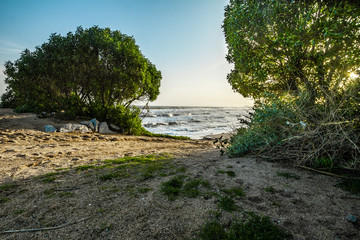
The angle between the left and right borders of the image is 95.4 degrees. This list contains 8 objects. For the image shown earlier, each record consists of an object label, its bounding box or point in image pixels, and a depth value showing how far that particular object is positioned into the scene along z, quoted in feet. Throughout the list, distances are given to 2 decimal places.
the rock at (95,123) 34.34
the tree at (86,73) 34.27
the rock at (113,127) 37.76
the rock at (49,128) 28.37
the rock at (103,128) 34.49
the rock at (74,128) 29.72
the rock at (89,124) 33.49
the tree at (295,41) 14.48
